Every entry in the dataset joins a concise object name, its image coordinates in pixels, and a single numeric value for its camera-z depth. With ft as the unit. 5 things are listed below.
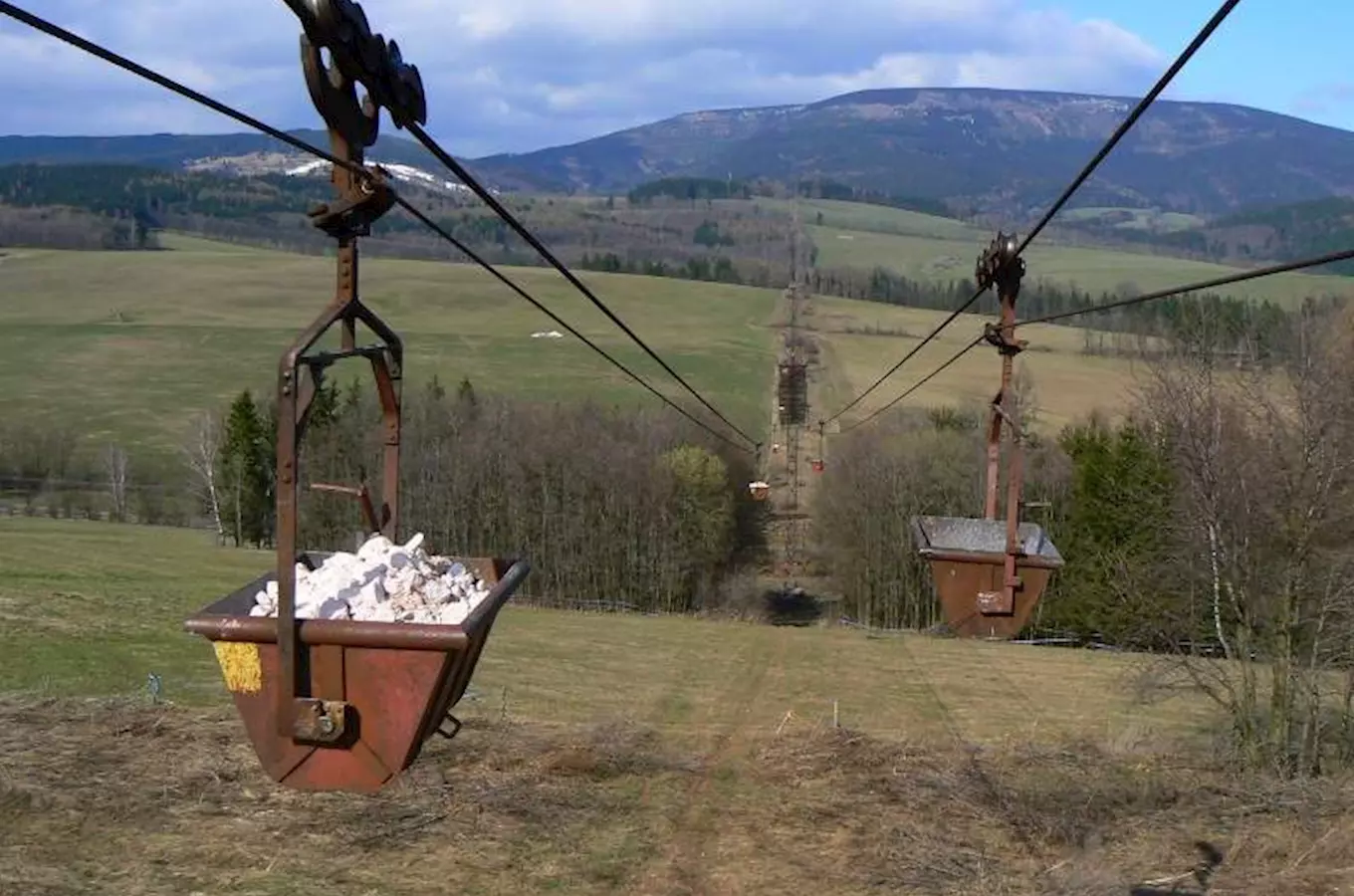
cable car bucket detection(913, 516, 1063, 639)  23.89
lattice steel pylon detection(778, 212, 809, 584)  152.25
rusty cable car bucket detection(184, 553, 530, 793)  10.21
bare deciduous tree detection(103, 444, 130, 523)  184.75
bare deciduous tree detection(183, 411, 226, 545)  170.81
